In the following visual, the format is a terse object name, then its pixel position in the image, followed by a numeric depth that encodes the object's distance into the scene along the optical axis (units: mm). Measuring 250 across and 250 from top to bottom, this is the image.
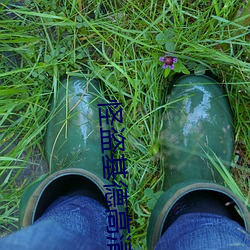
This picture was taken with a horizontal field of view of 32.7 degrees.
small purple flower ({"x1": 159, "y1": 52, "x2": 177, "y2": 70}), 1329
